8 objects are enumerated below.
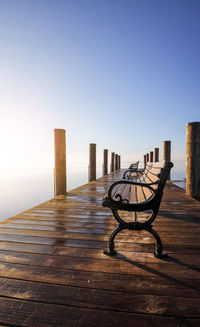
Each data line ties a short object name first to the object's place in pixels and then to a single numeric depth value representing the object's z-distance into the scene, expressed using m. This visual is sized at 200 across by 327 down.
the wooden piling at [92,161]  8.42
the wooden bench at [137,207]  1.87
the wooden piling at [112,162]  15.96
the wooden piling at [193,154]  4.28
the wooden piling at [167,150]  7.70
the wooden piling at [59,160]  4.80
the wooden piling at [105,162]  12.42
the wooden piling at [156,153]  11.85
